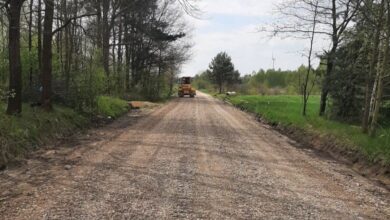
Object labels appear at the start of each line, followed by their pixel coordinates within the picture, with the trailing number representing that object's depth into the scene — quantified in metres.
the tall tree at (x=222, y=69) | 76.56
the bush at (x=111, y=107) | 22.05
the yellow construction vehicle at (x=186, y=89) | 58.94
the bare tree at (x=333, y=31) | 19.34
